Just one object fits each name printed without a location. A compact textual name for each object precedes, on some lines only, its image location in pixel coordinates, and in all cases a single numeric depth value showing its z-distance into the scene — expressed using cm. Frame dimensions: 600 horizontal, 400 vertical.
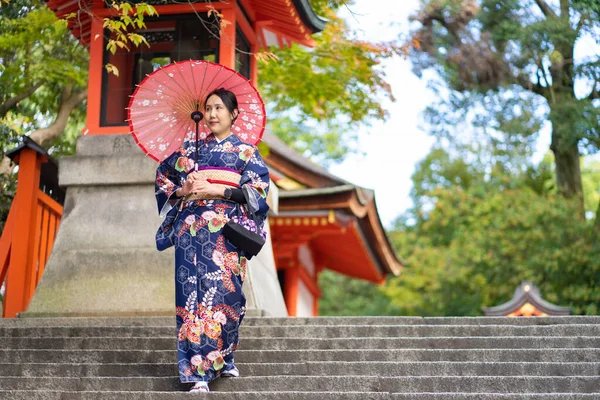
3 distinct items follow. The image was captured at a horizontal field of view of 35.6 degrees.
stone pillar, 896
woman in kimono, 581
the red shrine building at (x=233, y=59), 994
